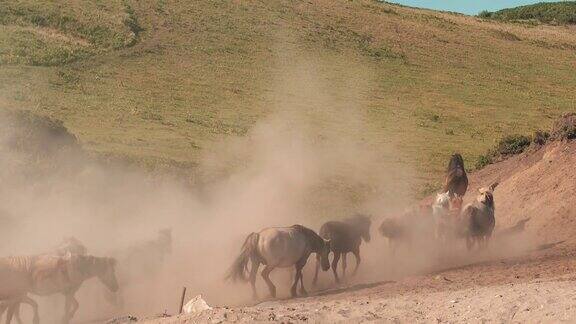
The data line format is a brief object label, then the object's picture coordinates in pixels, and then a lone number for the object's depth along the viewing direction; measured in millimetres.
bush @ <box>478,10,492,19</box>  114050
